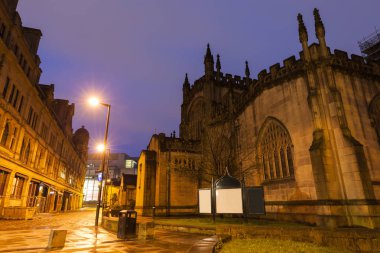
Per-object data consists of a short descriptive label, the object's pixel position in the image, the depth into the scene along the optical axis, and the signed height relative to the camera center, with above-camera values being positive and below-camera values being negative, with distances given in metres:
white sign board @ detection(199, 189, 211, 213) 13.58 -0.11
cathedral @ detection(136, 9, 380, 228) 12.70 +4.14
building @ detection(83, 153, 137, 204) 105.62 +15.42
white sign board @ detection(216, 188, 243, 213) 12.29 -0.13
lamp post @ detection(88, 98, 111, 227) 15.94 +4.23
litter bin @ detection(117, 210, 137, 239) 10.79 -1.21
